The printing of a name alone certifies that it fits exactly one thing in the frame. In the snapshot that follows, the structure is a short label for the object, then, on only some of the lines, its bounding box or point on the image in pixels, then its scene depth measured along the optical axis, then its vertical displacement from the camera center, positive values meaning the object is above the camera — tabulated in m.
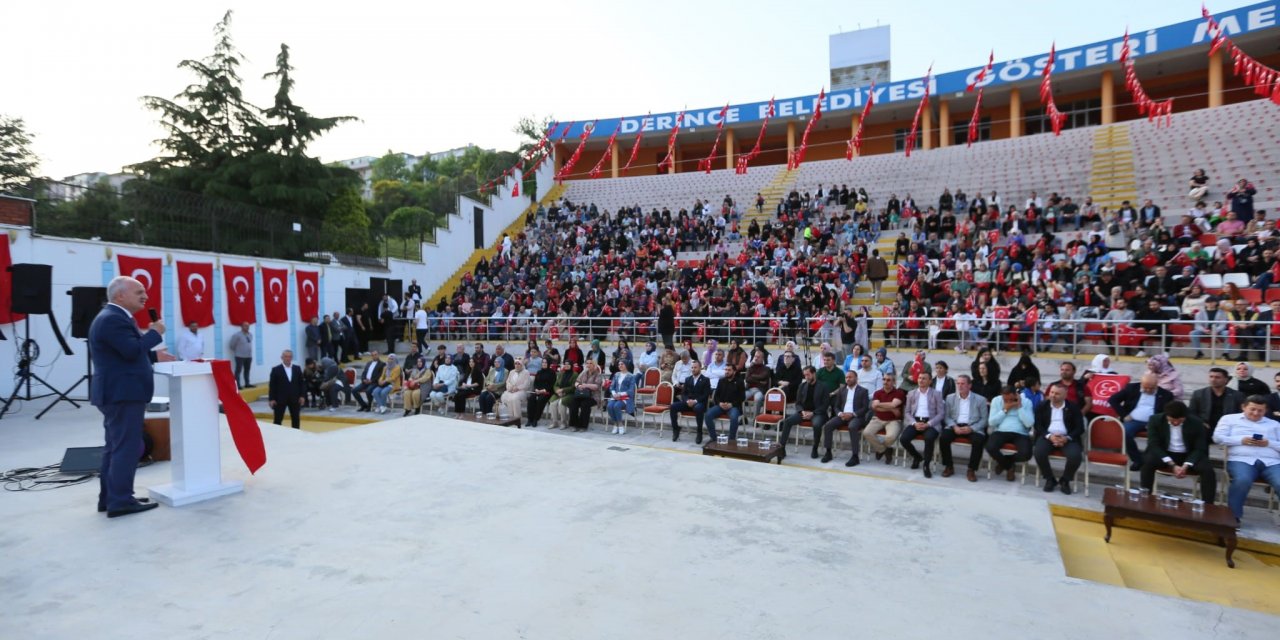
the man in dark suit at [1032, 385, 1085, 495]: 7.18 -1.50
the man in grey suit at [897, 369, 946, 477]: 8.12 -1.43
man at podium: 3.91 -0.44
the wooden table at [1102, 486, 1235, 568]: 5.23 -1.80
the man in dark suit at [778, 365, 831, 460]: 9.04 -1.40
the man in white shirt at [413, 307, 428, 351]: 17.97 -0.35
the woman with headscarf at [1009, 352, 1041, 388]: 8.74 -0.93
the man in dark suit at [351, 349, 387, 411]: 13.68 -1.59
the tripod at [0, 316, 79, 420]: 8.43 -0.78
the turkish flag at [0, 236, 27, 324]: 10.37 +0.29
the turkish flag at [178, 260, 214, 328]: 14.04 +0.45
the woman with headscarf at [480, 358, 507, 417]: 12.49 -1.56
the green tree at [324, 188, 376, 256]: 19.16 +3.71
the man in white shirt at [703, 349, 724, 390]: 11.00 -1.06
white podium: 4.25 -0.84
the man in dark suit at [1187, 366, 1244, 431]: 6.89 -1.07
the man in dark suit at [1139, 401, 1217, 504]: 6.36 -1.47
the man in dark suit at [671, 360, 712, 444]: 10.12 -1.47
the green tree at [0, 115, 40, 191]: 24.80 +6.66
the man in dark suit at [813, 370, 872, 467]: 8.59 -1.45
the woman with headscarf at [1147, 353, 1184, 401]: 7.55 -0.86
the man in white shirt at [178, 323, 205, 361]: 10.42 -0.55
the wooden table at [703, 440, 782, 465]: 7.99 -1.84
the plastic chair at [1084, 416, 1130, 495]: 7.11 -1.64
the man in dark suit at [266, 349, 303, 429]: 10.34 -1.27
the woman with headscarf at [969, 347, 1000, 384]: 8.64 -0.77
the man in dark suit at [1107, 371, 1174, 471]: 7.28 -1.18
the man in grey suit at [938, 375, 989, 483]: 7.74 -1.49
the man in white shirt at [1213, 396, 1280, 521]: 6.03 -1.43
